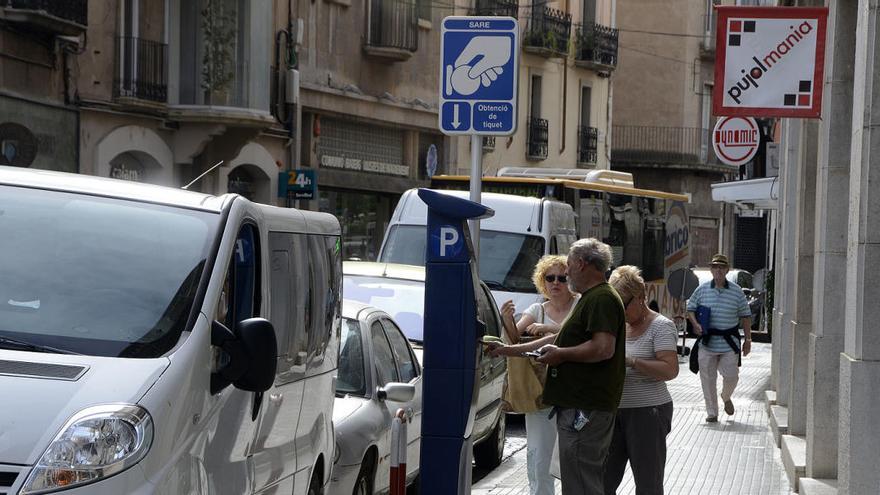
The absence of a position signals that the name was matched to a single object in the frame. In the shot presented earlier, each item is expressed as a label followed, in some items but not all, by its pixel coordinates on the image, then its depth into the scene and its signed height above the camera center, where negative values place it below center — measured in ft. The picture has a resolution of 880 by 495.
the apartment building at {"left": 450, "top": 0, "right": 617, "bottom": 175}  140.15 +10.66
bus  72.59 -1.06
